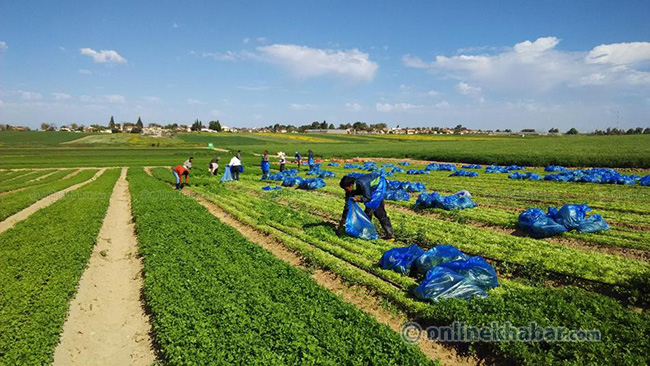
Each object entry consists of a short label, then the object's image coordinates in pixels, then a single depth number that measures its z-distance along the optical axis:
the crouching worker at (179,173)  24.44
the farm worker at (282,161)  31.25
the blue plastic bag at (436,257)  8.16
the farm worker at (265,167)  29.73
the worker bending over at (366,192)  11.56
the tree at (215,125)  193.70
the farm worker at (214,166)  28.62
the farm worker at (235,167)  27.67
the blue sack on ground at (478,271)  7.34
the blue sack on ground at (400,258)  8.67
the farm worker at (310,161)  36.47
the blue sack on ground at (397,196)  18.41
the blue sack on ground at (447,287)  7.00
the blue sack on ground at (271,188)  23.65
